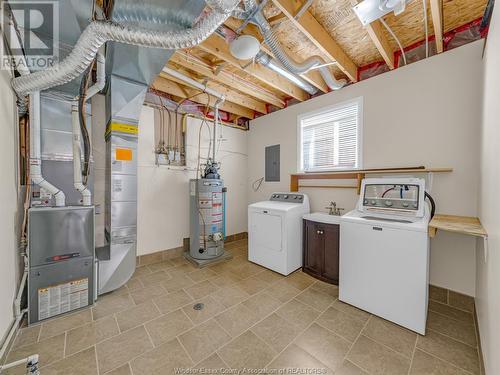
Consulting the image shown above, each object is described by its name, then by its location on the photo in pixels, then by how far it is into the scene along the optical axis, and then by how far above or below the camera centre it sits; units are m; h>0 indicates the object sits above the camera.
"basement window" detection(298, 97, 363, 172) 2.76 +0.72
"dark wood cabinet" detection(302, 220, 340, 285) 2.44 -0.86
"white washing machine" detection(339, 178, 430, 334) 1.64 -0.61
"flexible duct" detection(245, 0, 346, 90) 1.69 +1.36
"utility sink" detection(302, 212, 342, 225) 2.47 -0.44
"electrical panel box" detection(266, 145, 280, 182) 3.77 +0.41
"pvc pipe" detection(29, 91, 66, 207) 1.76 +0.34
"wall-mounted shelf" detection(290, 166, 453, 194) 2.11 +0.15
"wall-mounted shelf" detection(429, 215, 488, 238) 1.41 -0.32
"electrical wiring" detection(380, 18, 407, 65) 1.86 +1.49
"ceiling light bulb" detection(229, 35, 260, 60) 1.86 +1.31
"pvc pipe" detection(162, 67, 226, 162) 2.43 +1.36
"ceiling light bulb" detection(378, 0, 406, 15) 1.43 +1.33
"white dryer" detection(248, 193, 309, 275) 2.66 -0.70
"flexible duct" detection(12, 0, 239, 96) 1.31 +1.02
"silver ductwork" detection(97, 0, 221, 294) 1.89 +0.38
